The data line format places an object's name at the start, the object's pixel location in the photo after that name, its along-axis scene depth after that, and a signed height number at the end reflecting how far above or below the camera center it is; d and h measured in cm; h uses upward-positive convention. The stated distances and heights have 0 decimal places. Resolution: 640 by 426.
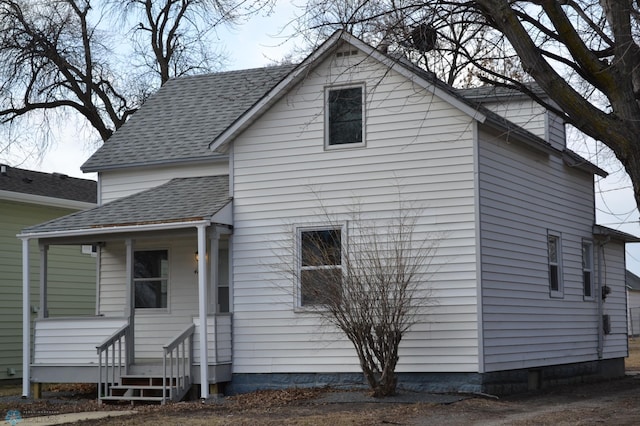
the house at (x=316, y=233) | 1714 +127
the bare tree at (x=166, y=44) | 3603 +959
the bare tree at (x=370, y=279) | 1641 +43
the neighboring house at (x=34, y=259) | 2458 +122
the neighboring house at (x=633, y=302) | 5853 +3
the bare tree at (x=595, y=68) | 1021 +249
